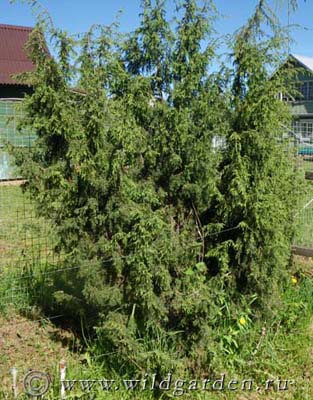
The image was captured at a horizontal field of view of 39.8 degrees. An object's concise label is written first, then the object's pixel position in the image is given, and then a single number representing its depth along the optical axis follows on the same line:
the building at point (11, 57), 12.48
